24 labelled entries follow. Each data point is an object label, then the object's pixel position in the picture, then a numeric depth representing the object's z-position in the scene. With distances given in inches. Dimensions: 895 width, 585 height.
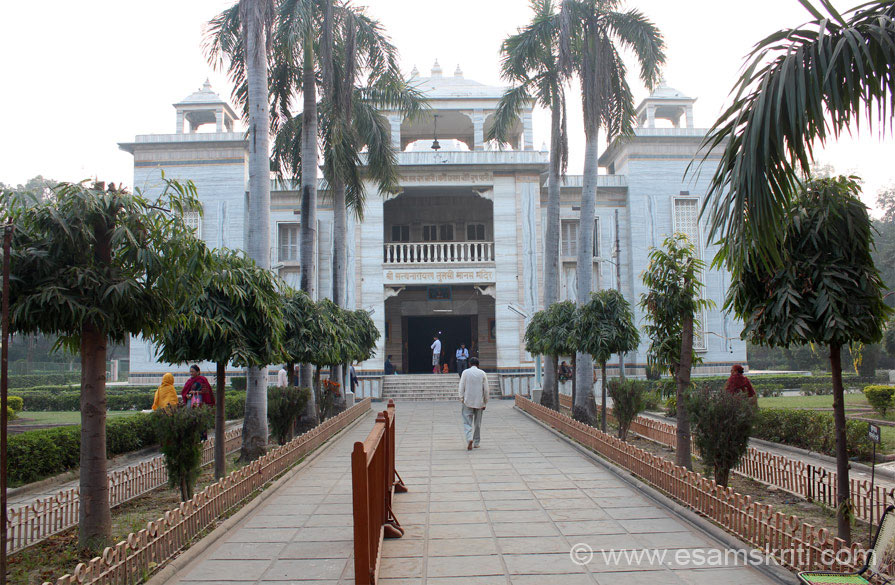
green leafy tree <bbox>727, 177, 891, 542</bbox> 195.6
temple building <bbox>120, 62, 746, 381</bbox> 1023.6
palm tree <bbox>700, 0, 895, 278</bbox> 149.9
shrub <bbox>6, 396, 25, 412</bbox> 688.4
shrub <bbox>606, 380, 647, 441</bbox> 484.1
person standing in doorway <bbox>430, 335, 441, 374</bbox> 1038.4
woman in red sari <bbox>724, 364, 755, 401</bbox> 388.5
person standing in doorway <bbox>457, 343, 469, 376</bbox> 978.7
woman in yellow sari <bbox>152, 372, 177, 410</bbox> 432.8
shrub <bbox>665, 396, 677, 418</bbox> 430.4
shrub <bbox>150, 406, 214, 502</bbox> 278.8
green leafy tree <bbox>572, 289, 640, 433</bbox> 479.5
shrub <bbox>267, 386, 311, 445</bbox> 452.4
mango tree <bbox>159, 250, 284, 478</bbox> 305.6
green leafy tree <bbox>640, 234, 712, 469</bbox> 332.5
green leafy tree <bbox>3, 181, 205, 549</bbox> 196.2
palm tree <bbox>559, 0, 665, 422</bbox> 551.5
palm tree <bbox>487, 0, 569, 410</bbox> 619.2
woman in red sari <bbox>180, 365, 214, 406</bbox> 442.6
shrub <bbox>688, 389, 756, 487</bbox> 286.7
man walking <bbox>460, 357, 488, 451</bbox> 435.5
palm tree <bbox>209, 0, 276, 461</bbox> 405.7
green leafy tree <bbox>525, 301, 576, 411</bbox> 598.5
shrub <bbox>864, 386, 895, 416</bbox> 598.5
